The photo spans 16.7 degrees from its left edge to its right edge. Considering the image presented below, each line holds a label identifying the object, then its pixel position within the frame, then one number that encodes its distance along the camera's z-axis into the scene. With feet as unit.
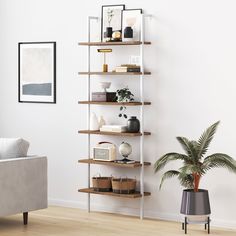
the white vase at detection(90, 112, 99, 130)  27.75
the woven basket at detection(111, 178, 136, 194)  26.85
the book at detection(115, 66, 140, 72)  26.63
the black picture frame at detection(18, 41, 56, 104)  29.59
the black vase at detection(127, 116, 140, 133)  26.72
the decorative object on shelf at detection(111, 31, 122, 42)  27.02
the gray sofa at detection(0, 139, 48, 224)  24.27
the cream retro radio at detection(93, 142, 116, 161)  27.25
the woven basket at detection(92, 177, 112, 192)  27.49
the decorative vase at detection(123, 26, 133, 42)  26.63
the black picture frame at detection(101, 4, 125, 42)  27.95
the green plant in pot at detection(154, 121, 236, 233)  24.17
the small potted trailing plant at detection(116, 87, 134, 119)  26.79
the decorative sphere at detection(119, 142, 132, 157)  26.92
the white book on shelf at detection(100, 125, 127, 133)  26.95
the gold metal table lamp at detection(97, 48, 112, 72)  27.39
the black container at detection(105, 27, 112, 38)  27.30
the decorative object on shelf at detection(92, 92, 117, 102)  27.28
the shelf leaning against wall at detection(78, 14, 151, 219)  26.50
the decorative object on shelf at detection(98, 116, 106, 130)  27.86
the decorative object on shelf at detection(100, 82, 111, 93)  27.38
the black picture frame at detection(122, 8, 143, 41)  27.01
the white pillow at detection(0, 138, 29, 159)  25.12
